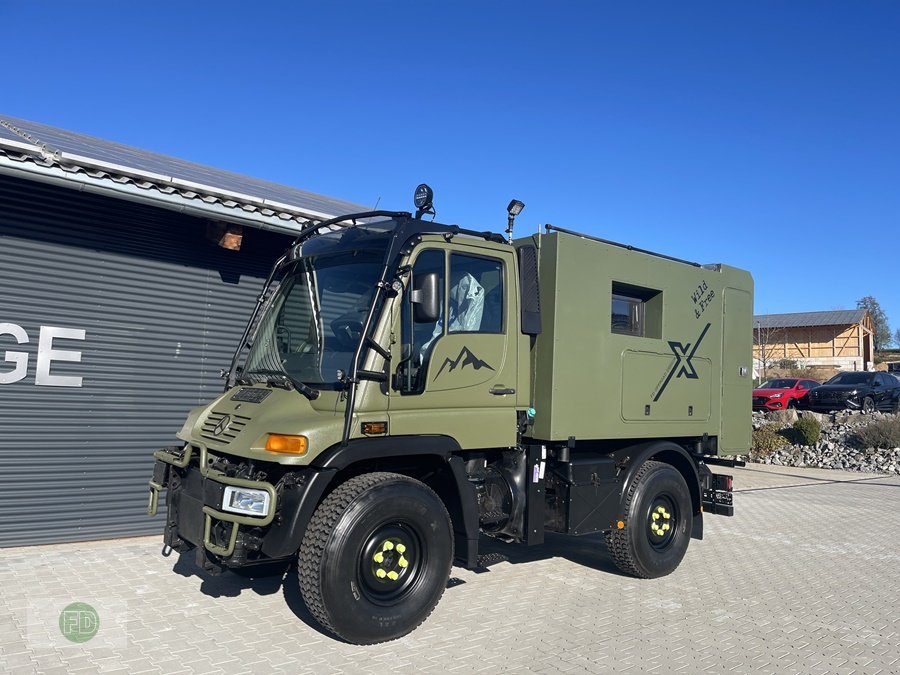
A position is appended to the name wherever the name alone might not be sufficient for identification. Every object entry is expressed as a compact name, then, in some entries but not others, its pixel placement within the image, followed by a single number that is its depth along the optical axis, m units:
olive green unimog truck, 4.39
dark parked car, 23.58
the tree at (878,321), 71.44
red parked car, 26.03
